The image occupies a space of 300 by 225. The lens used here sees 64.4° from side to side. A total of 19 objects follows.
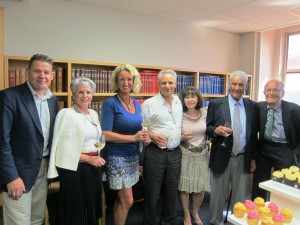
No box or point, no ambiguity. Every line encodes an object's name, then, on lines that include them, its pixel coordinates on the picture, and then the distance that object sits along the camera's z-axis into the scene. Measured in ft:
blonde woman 6.22
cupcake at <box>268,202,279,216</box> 4.33
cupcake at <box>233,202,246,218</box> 4.30
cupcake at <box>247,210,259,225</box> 4.04
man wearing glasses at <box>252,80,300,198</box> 7.26
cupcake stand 4.32
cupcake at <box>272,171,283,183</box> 5.02
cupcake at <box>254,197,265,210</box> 4.52
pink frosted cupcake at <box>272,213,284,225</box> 3.99
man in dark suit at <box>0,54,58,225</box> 5.05
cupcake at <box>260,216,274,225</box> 3.93
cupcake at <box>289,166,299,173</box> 5.21
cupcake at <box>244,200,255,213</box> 4.39
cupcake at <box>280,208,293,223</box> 4.20
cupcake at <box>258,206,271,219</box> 4.20
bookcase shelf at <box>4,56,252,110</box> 8.63
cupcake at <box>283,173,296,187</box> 4.75
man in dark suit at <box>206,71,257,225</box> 7.30
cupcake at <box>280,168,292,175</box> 5.12
